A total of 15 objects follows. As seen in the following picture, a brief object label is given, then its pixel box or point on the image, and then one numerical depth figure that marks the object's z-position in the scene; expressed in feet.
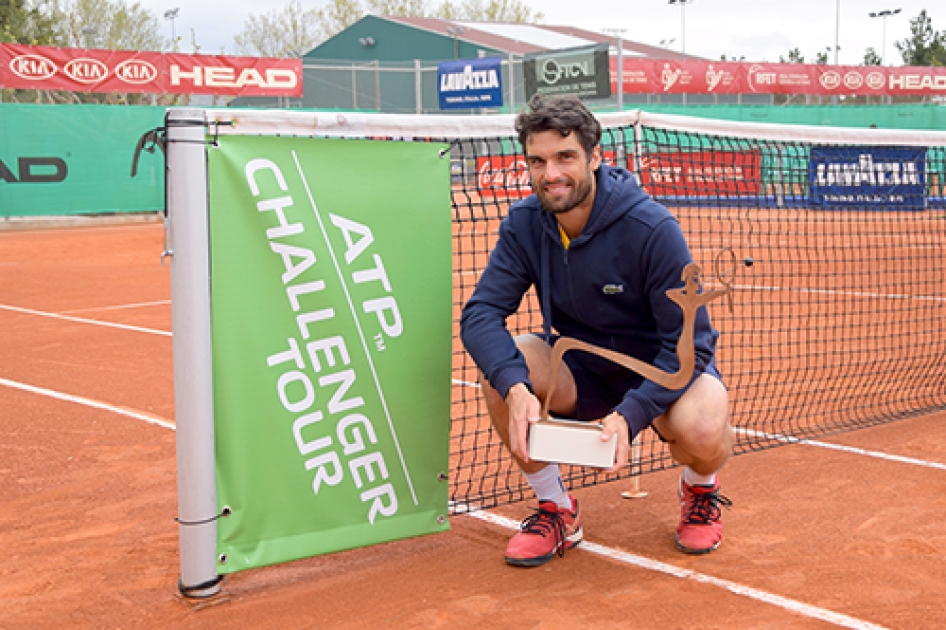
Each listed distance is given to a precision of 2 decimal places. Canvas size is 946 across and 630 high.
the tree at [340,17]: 191.21
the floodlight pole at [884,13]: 198.90
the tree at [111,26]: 146.00
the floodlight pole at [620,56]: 65.25
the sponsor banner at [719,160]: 54.80
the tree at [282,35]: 190.49
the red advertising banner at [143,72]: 66.59
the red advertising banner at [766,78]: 101.60
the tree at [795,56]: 241.55
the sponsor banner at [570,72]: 69.67
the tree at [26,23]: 112.14
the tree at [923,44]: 189.78
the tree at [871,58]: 211.41
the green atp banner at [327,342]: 10.99
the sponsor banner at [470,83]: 81.82
